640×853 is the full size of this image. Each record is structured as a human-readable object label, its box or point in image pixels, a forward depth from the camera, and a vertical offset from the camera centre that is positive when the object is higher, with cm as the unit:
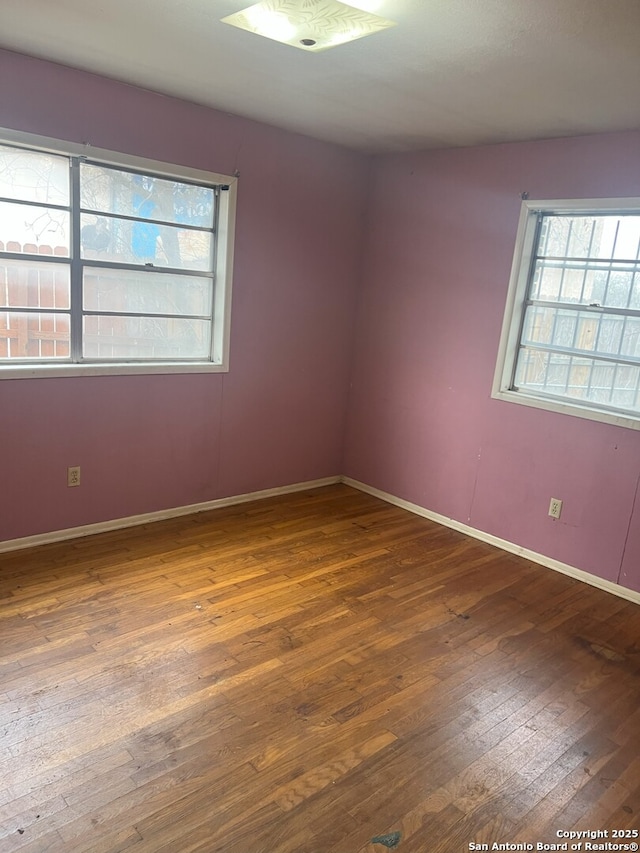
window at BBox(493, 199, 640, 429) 332 +4
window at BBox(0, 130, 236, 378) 307 +9
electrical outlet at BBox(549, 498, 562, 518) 359 -111
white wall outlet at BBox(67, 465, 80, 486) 339 -111
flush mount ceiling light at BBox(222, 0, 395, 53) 198 +93
